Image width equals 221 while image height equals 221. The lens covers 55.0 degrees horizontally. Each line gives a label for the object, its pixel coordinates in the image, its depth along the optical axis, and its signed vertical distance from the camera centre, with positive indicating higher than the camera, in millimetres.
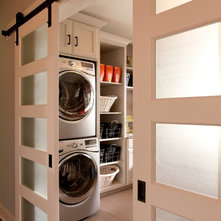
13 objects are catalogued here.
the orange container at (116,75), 3416 +598
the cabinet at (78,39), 2508 +904
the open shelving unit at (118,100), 3410 +195
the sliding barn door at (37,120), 1596 -75
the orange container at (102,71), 3189 +611
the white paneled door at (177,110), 833 +7
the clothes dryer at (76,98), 2389 +159
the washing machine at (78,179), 2369 -817
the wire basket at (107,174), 3129 -949
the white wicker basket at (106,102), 3144 +141
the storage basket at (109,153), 3236 -648
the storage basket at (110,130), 3240 -284
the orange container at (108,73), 3271 +592
